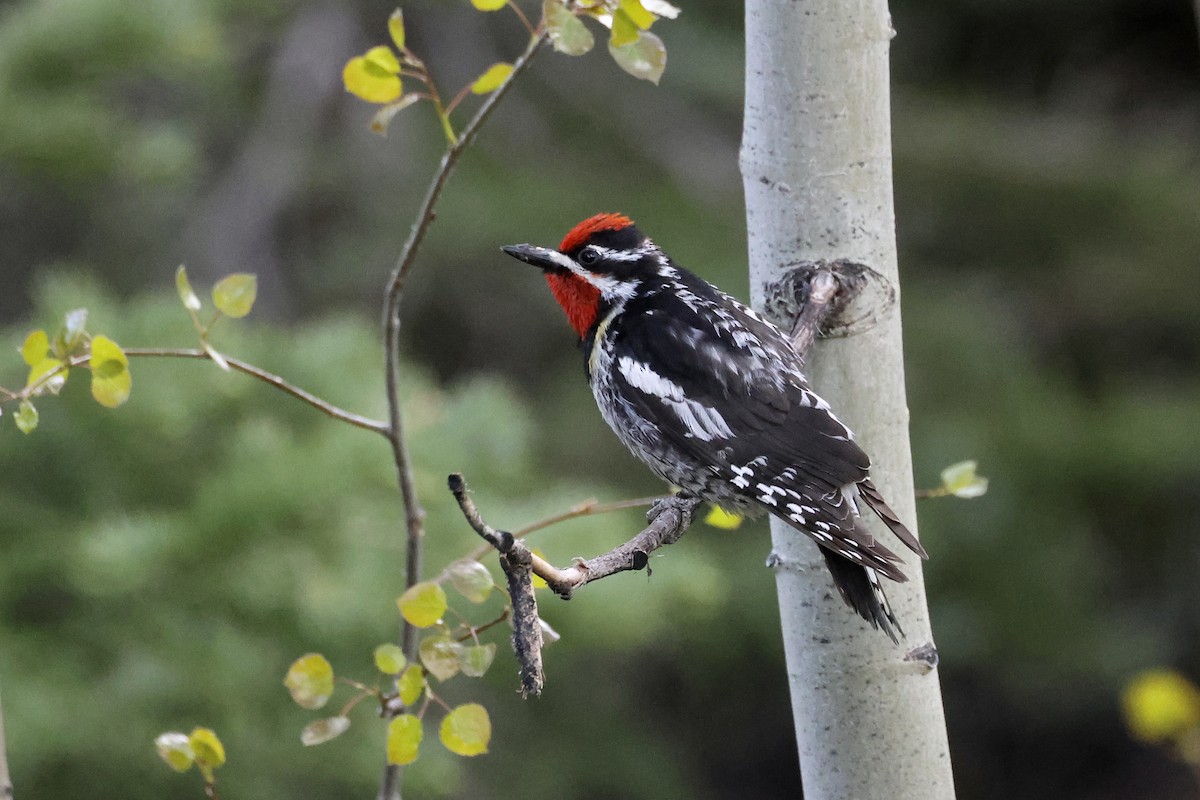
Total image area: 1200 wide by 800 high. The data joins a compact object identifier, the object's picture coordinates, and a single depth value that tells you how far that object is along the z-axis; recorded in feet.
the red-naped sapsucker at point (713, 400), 25.65
